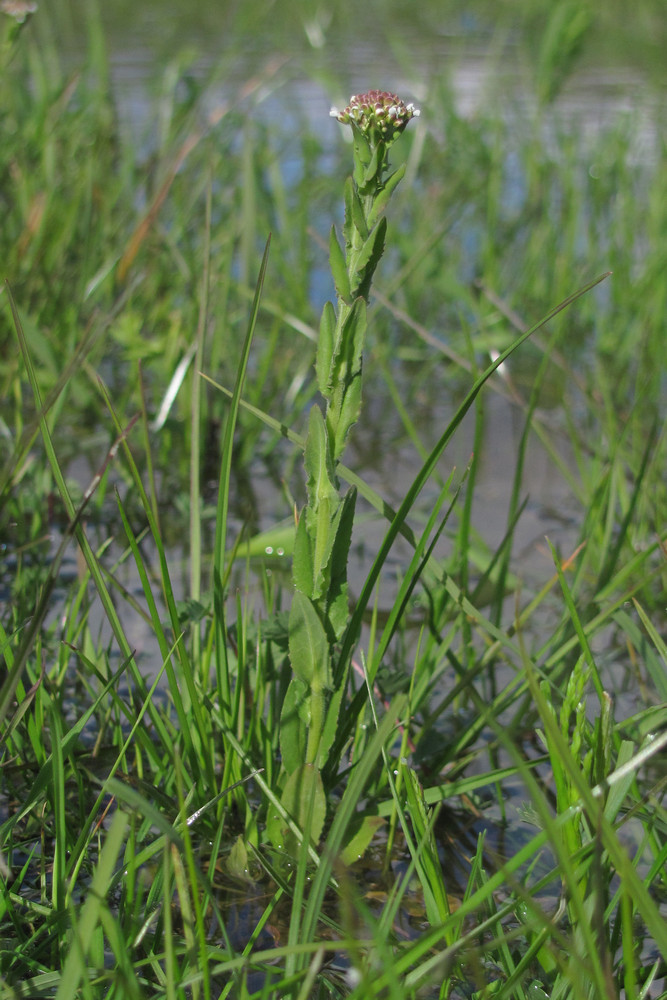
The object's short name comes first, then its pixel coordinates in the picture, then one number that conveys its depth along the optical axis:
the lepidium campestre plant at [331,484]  0.80
